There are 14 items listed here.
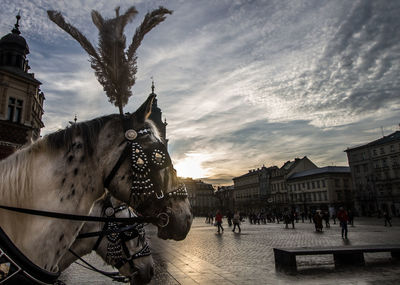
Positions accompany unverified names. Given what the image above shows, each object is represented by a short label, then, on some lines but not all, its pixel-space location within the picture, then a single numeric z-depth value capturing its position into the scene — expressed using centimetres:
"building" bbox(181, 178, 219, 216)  12925
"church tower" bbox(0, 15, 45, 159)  2444
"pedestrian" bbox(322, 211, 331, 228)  2849
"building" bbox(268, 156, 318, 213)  8444
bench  817
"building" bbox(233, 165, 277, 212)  9219
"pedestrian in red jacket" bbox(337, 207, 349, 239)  1699
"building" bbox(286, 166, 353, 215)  7000
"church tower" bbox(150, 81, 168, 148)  6850
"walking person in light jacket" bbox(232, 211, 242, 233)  2444
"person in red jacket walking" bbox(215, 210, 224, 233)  2397
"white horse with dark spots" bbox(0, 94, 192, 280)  154
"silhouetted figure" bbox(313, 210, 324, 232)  2188
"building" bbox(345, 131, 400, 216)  5747
